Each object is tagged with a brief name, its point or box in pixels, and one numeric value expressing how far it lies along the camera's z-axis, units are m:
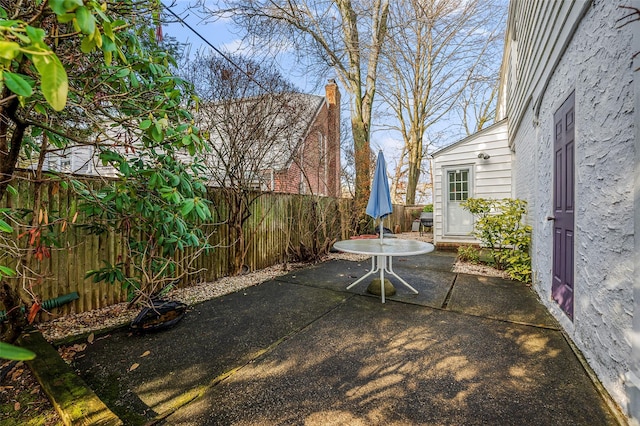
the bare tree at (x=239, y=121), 4.84
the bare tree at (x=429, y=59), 8.78
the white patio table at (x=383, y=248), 3.54
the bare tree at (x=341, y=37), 7.78
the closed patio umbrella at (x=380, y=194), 3.95
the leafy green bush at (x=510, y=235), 4.64
